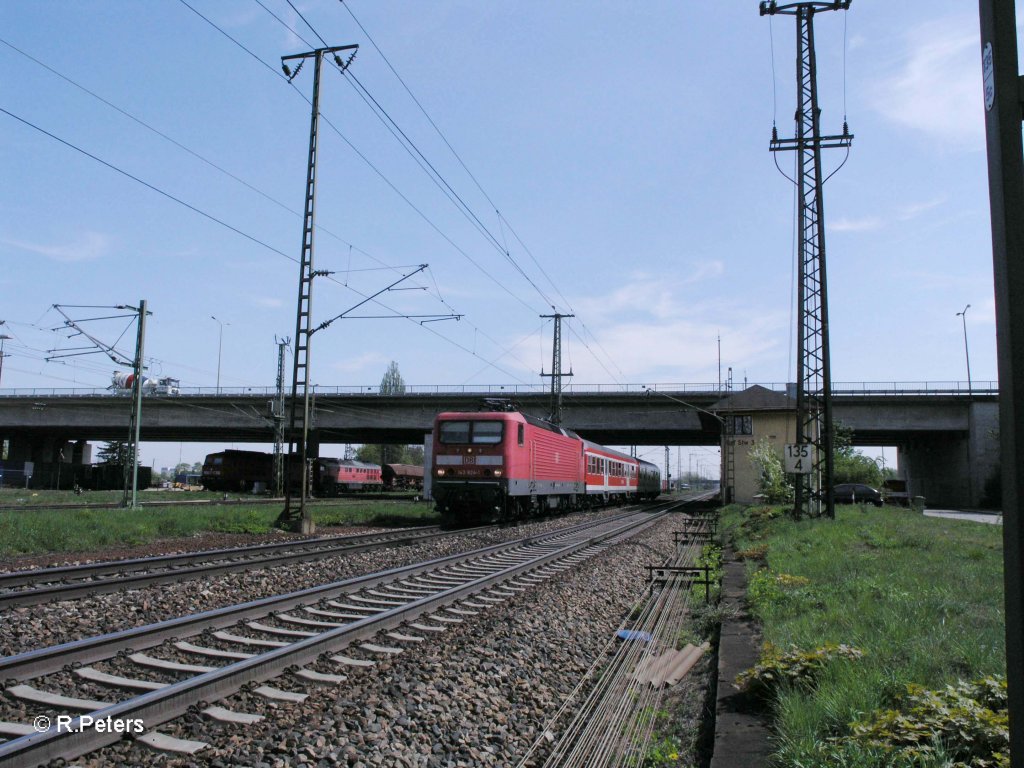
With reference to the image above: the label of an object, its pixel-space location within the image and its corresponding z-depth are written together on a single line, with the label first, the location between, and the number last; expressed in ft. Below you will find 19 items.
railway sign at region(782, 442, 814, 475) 67.99
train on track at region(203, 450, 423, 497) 183.32
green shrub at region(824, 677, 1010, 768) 10.91
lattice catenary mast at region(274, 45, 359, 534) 64.03
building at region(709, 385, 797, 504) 132.36
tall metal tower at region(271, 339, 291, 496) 124.67
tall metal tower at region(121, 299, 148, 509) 79.51
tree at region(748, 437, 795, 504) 96.84
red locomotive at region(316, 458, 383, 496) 185.57
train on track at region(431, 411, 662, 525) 69.05
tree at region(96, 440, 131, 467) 203.90
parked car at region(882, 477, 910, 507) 131.85
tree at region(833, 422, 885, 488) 147.13
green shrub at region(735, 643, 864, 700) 16.30
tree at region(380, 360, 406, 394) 340.18
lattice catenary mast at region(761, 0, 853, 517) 67.15
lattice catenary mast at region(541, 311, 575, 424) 130.82
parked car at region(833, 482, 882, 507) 120.88
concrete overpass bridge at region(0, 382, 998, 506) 146.82
